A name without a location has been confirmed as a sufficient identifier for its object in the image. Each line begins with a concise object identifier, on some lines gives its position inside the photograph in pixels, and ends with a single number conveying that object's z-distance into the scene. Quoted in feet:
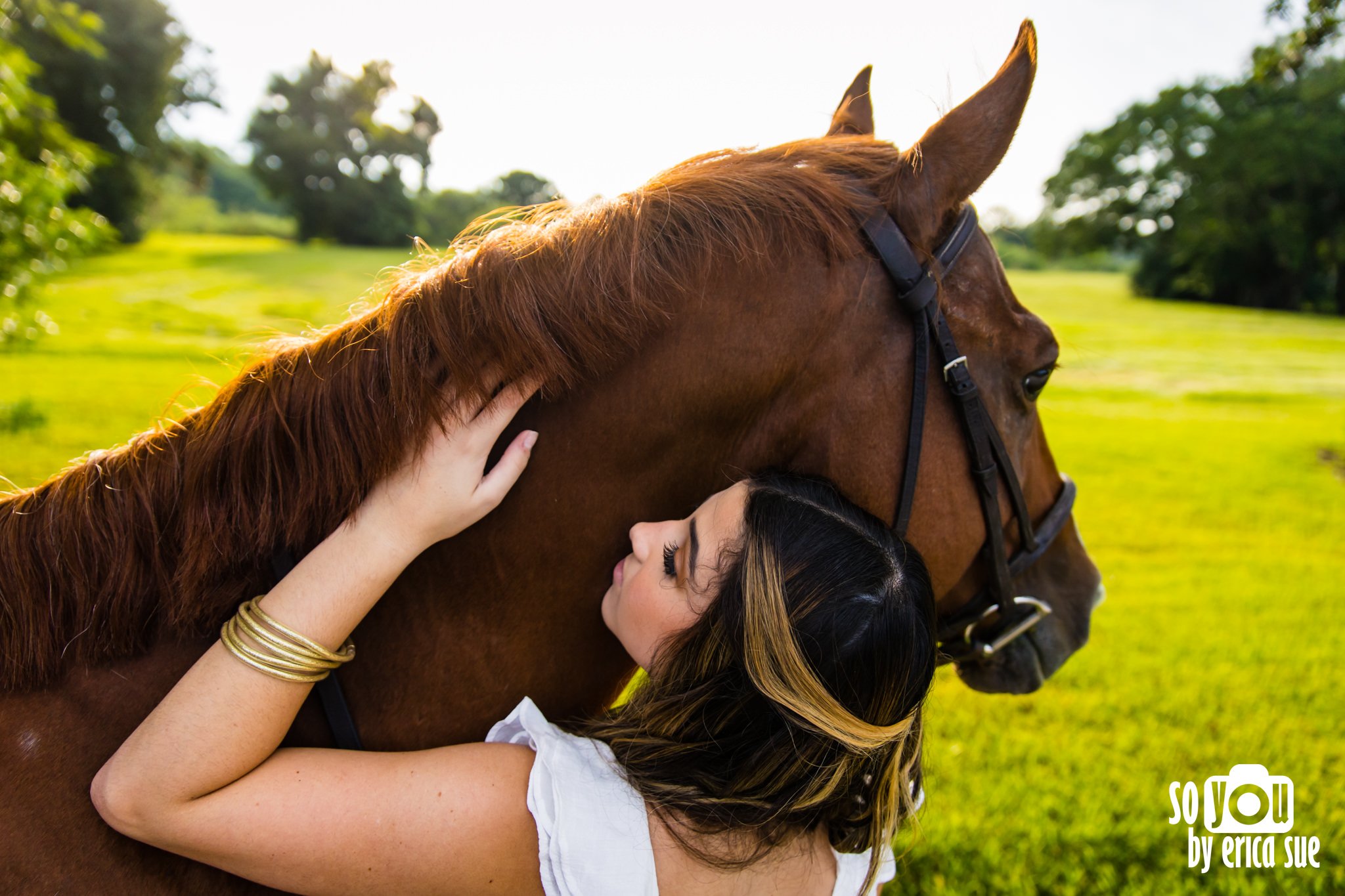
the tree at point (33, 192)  18.98
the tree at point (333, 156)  126.52
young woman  3.84
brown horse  4.26
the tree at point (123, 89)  99.35
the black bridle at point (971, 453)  4.85
